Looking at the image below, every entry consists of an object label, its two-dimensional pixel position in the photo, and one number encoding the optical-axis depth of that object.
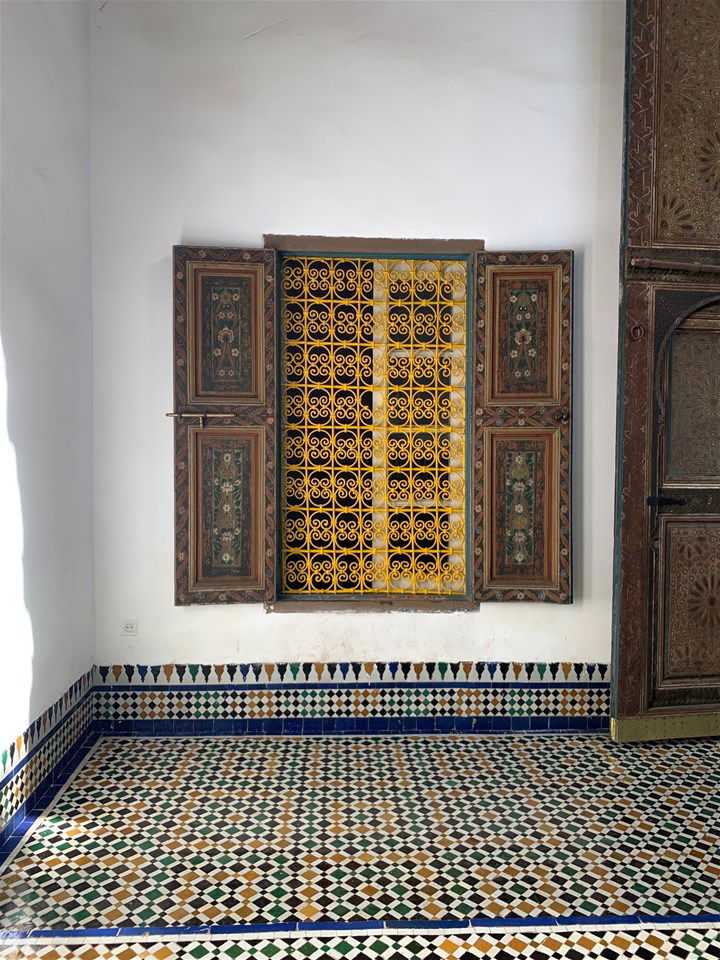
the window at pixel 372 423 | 3.00
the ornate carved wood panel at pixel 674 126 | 2.92
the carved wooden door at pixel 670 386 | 2.95
